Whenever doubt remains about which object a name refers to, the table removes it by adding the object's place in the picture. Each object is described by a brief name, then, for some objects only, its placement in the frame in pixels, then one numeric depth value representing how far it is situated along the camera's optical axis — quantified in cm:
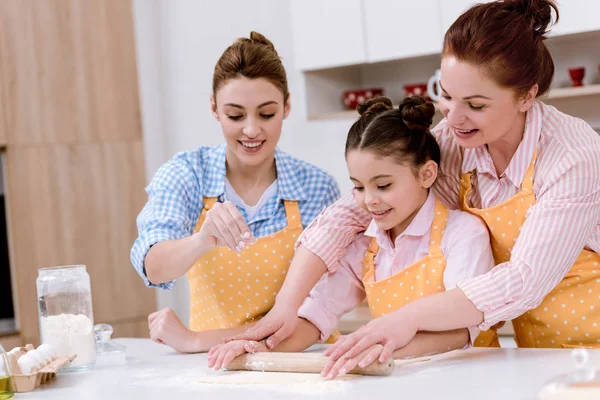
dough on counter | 249
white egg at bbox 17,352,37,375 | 258
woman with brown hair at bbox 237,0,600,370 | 253
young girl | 268
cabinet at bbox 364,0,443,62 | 430
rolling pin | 247
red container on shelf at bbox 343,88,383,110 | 457
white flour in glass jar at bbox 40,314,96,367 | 273
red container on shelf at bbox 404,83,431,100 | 441
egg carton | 256
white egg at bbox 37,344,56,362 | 265
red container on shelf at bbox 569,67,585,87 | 411
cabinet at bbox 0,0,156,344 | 443
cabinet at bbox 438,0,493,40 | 422
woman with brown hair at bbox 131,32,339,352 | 299
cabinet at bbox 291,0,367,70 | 446
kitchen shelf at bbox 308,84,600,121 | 403
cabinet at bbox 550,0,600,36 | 398
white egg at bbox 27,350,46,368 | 261
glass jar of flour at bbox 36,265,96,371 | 273
